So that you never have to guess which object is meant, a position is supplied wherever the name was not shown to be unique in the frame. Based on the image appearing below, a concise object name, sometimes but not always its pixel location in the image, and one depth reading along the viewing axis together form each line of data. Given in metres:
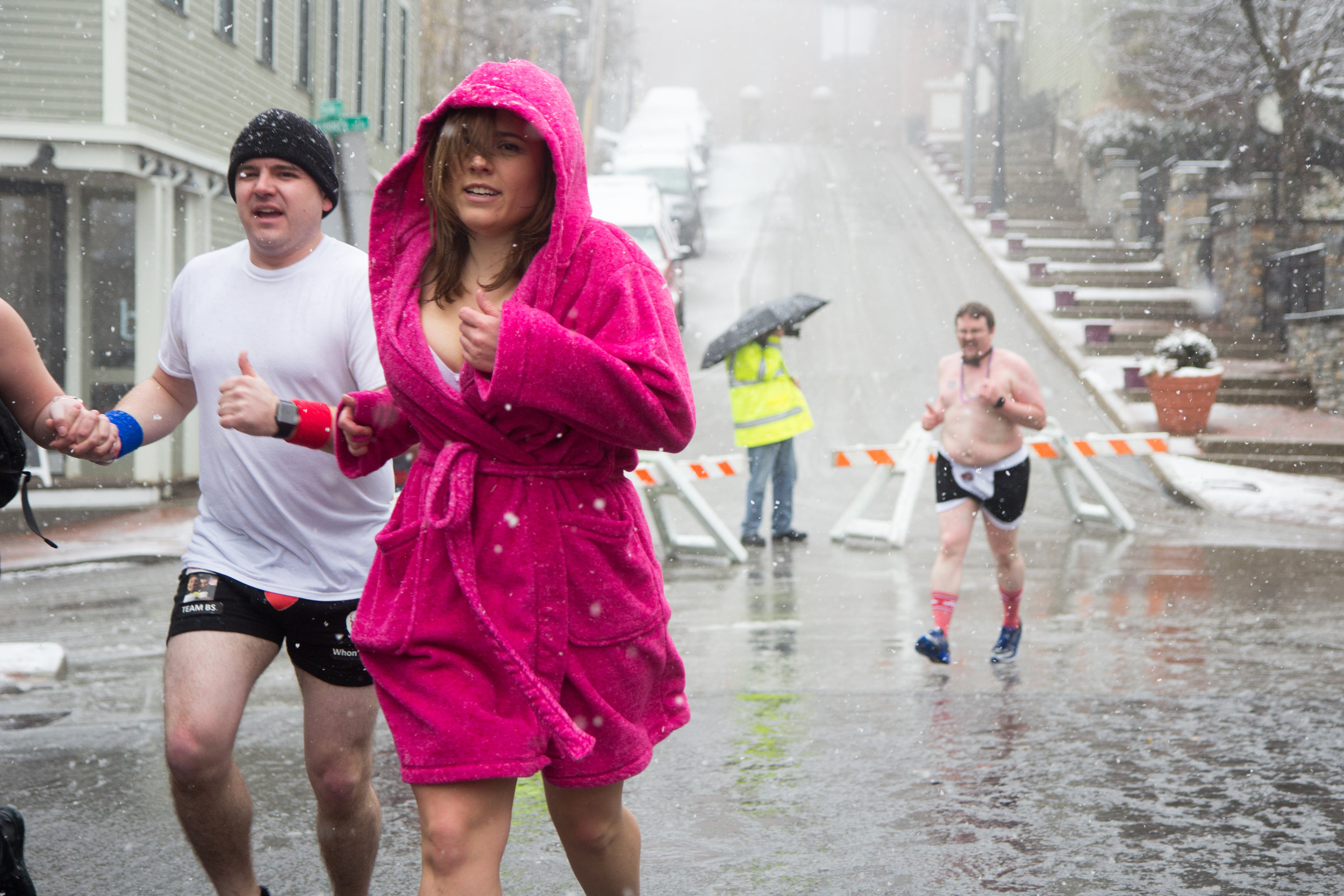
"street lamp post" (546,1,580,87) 28.22
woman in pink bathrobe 2.68
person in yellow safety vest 12.21
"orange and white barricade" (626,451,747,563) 11.27
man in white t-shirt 3.47
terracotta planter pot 17.25
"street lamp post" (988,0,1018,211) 27.39
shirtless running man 7.29
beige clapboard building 14.19
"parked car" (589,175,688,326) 23.44
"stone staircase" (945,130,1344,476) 16.50
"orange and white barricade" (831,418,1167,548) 12.42
